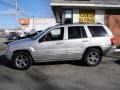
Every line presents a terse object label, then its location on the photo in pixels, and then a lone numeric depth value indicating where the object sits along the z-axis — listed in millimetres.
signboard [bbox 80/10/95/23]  6966
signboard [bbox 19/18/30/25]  14301
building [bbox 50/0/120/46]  6925
